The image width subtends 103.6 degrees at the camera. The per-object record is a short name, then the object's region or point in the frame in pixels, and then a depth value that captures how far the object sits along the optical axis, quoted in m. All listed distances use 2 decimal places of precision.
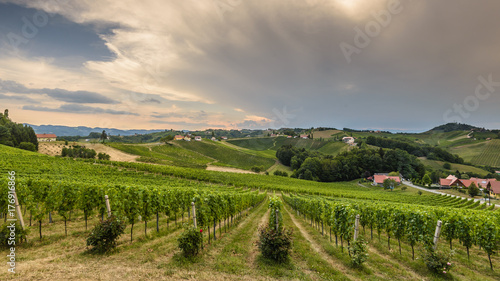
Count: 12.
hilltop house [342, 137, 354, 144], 159.26
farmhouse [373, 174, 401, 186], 82.50
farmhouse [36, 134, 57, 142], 122.25
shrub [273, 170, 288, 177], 94.93
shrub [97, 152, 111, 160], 73.91
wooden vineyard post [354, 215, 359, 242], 9.13
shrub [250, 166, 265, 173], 90.38
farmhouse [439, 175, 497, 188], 71.50
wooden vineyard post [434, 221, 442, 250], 8.50
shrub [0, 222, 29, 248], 8.09
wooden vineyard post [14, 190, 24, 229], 8.72
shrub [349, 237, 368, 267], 8.55
